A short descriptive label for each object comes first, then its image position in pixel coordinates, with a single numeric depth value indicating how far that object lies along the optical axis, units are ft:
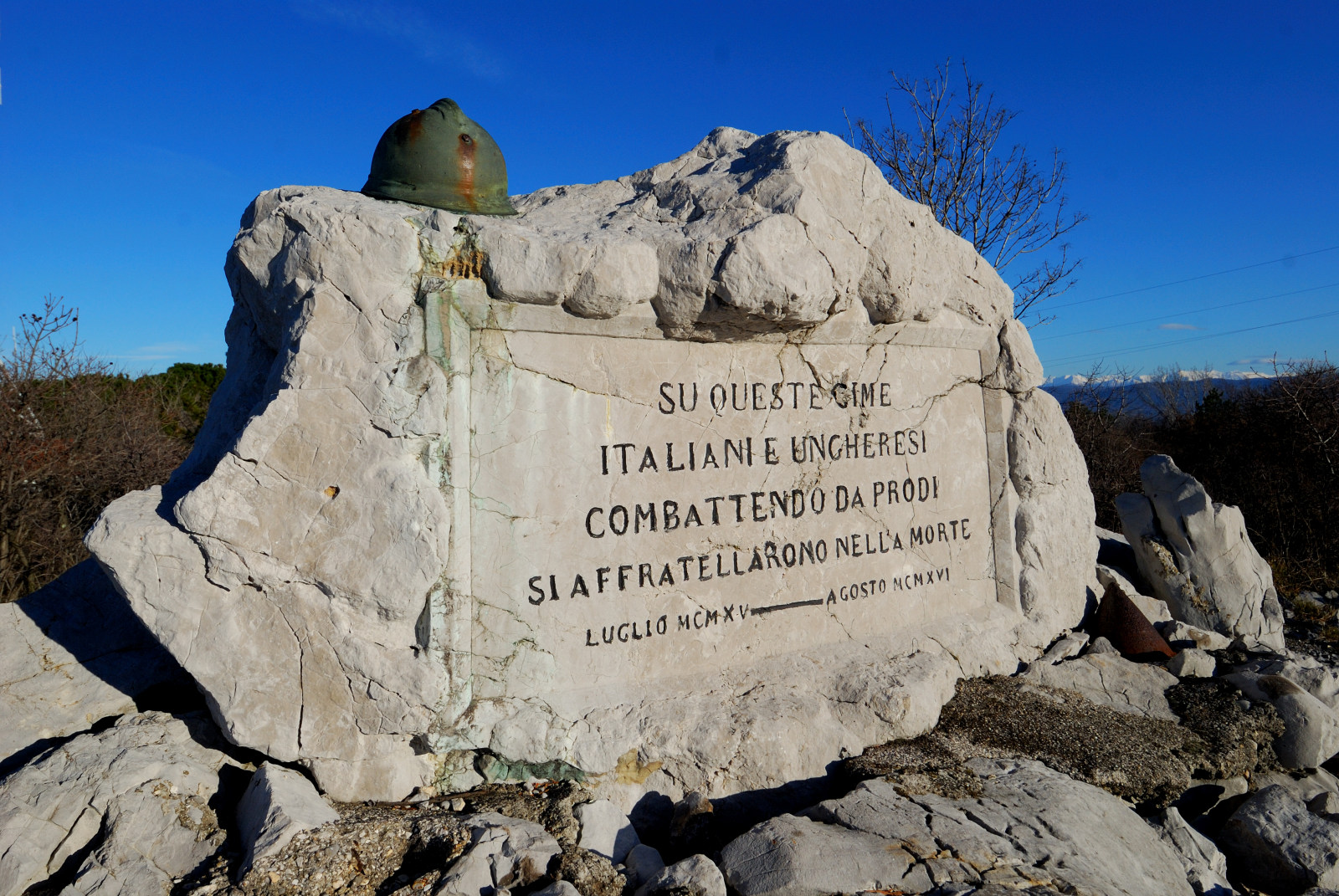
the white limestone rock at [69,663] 8.82
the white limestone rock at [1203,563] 16.06
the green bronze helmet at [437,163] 9.94
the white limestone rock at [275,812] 6.84
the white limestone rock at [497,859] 6.88
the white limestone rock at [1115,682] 12.00
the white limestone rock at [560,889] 6.73
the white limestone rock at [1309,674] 12.68
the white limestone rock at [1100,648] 13.23
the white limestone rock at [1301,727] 11.42
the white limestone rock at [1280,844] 8.82
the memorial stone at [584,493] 8.40
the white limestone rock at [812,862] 7.11
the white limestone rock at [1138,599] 15.34
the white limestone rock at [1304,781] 11.10
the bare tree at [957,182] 34.96
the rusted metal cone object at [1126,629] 13.48
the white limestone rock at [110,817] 6.87
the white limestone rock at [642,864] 7.80
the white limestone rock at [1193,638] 13.98
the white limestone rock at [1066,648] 13.04
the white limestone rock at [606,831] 8.34
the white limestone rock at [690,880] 7.09
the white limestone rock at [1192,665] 12.87
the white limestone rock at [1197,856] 8.65
